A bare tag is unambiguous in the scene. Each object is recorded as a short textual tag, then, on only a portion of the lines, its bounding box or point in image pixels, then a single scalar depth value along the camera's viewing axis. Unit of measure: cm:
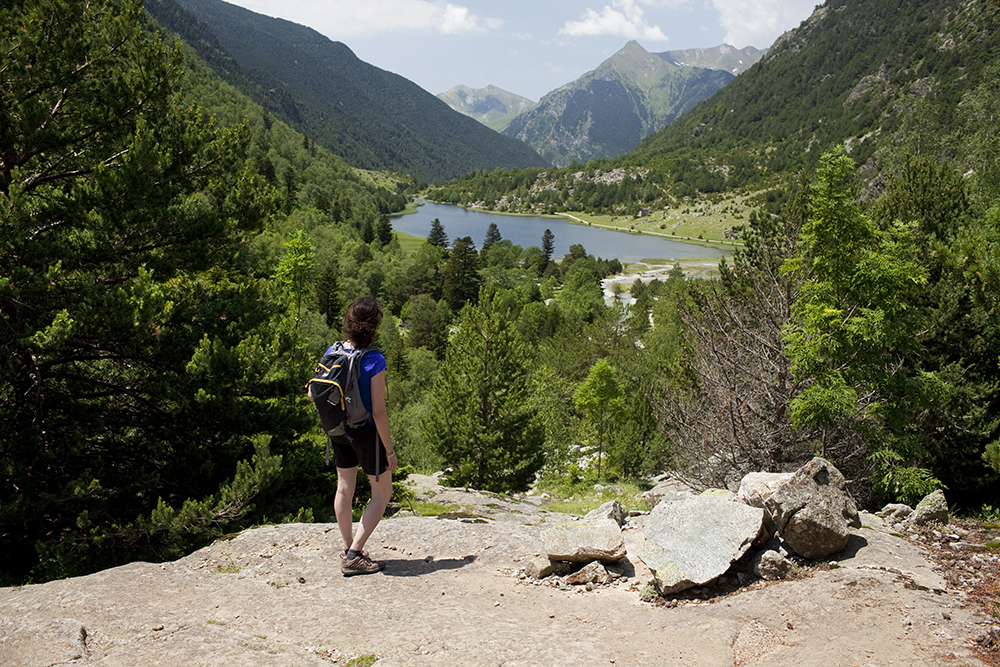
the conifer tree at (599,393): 2498
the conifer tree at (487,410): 1944
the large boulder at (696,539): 513
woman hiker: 511
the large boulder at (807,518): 554
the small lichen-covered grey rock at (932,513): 707
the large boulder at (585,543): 566
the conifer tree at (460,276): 7744
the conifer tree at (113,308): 736
